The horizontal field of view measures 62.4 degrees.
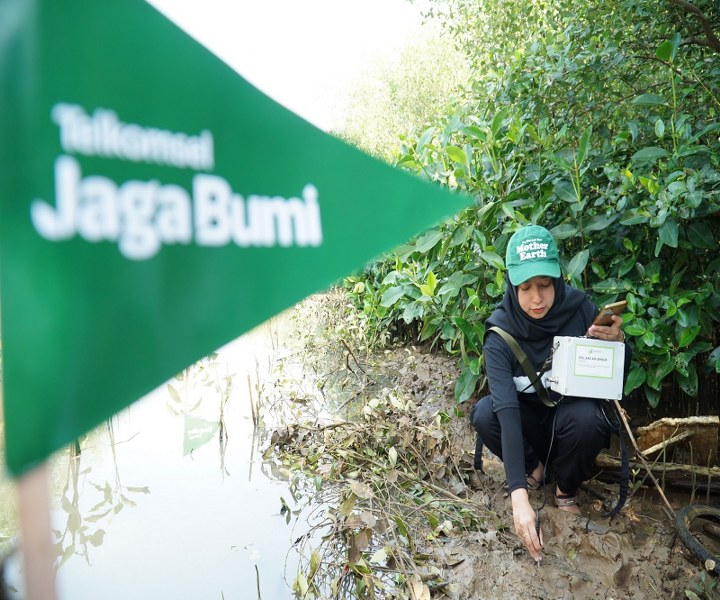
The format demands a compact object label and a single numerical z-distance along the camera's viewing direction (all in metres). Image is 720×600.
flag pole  0.65
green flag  0.67
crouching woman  2.16
